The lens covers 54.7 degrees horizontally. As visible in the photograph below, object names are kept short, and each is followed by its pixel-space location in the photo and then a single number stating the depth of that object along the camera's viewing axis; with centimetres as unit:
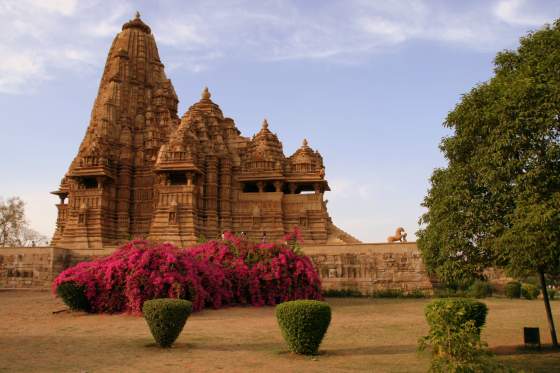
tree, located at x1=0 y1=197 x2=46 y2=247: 4769
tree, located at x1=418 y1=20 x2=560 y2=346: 1144
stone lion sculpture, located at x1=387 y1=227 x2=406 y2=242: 2836
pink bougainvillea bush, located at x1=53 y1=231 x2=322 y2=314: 1761
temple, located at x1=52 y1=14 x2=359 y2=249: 3591
